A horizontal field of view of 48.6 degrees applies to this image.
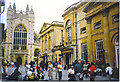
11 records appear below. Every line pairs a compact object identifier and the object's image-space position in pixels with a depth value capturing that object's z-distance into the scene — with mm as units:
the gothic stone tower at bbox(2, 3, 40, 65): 45062
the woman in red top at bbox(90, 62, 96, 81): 9659
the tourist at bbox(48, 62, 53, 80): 10669
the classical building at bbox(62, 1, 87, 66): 19297
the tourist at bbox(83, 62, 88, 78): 11117
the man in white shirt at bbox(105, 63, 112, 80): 9562
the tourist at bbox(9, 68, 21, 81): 9555
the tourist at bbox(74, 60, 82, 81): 10126
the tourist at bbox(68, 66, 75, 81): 8836
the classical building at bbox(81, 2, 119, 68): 12469
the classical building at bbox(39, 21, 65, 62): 27695
